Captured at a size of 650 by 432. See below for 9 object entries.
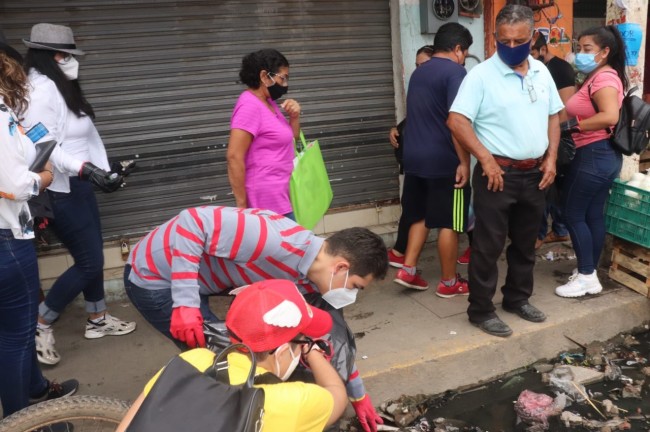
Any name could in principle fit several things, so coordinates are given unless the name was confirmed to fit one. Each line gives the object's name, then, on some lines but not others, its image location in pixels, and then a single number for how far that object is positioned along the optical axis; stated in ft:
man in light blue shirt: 11.03
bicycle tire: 6.72
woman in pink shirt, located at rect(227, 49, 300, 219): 10.97
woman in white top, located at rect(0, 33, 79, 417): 7.51
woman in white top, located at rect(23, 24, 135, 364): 10.41
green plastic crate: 13.30
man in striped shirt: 7.48
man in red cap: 5.50
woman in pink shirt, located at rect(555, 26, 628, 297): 12.53
